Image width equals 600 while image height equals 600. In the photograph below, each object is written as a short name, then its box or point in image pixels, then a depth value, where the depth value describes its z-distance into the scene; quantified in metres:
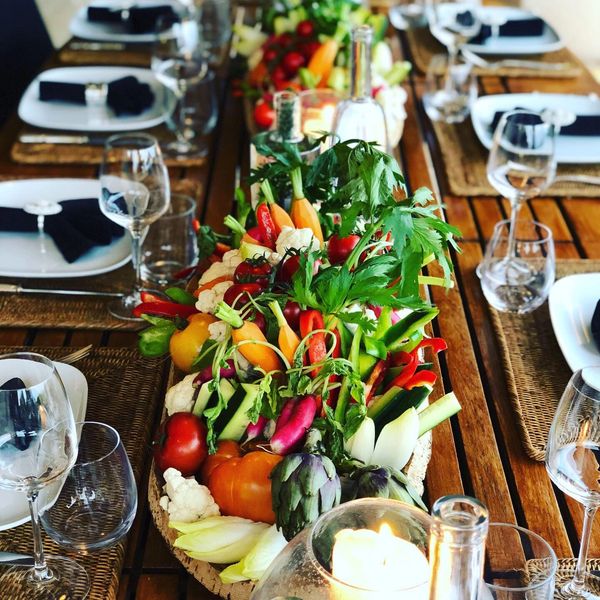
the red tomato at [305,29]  2.06
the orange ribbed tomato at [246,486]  0.87
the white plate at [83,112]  1.93
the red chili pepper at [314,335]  0.98
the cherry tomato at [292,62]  2.00
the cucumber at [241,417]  0.94
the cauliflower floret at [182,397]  0.97
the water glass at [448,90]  2.04
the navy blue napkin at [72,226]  1.45
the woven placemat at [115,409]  0.90
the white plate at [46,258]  1.42
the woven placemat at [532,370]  1.11
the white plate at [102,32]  2.42
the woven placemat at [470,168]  1.72
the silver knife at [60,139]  1.88
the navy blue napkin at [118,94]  1.98
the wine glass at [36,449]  0.83
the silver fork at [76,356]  1.23
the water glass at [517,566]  0.68
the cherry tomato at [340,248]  1.09
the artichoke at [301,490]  0.80
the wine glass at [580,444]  0.83
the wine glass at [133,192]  1.35
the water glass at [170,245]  1.46
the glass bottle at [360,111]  1.56
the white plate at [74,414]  0.95
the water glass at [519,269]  1.36
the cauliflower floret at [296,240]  1.06
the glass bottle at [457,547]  0.51
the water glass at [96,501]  0.89
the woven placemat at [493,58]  2.25
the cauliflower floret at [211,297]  1.07
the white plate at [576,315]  1.22
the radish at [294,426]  0.91
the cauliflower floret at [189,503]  0.88
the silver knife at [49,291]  1.39
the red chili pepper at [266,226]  1.13
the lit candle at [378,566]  0.57
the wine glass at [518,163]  1.44
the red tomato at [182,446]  0.92
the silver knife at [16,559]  0.90
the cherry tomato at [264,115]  1.85
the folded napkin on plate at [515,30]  2.39
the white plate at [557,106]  1.81
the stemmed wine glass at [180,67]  1.91
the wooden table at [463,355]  0.96
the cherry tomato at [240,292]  1.02
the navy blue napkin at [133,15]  2.45
